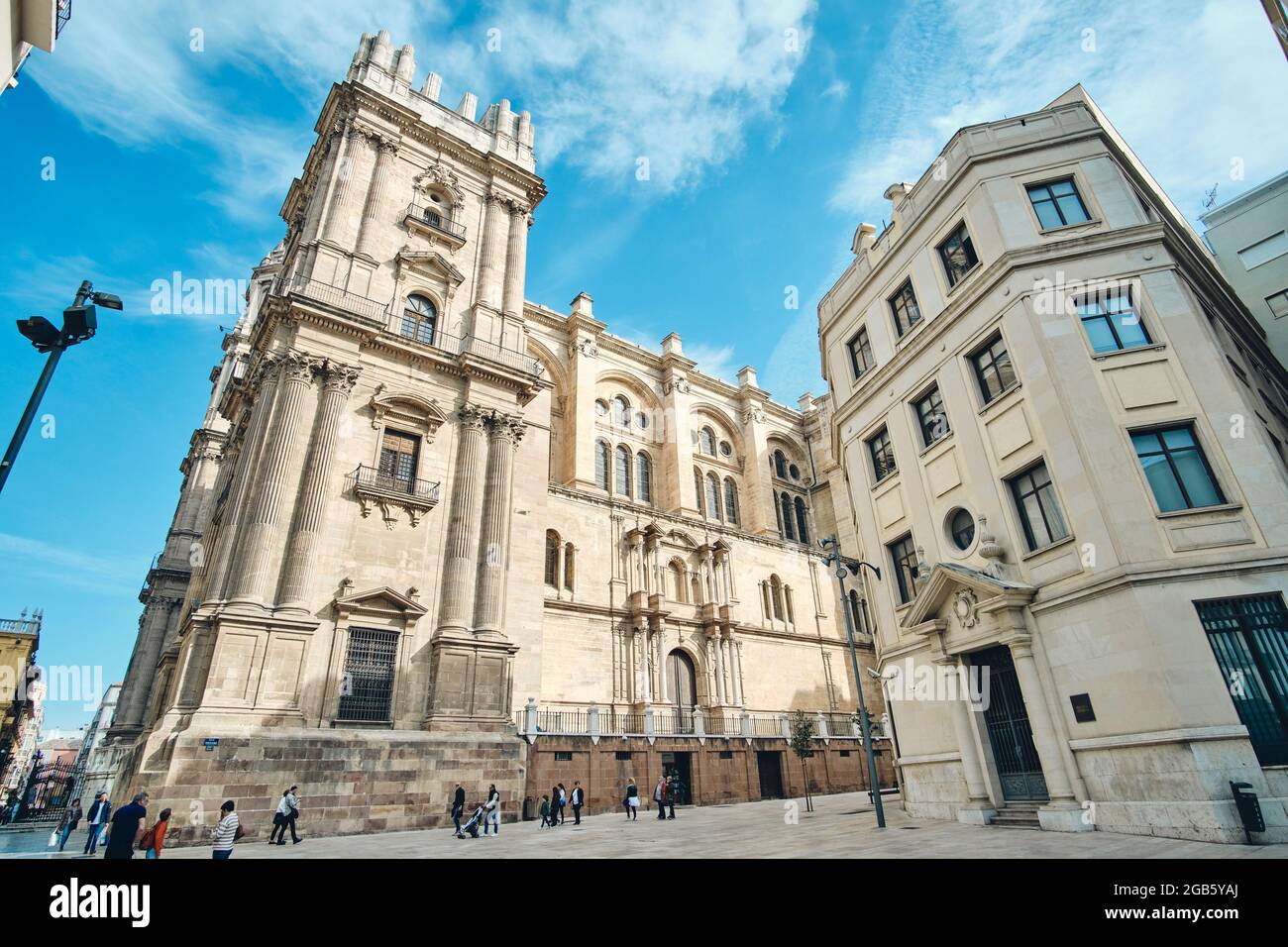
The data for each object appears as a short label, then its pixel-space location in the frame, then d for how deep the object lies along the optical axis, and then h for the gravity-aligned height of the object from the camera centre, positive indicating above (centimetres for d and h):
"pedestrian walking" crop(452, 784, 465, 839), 1677 -86
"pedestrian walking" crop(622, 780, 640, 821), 2114 -117
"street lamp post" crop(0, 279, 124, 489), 839 +572
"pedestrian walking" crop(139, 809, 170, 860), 988 -74
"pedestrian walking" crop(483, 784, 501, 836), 1716 -109
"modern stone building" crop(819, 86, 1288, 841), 1066 +473
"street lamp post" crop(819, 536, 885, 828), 1466 +227
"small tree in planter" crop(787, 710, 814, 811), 2705 +69
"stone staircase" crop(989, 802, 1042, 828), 1239 -124
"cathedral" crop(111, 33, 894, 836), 1828 +807
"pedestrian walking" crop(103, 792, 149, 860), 894 -62
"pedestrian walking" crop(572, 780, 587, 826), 1962 -103
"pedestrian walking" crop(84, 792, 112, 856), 1659 -76
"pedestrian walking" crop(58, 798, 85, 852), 1927 -124
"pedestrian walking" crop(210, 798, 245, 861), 976 -79
